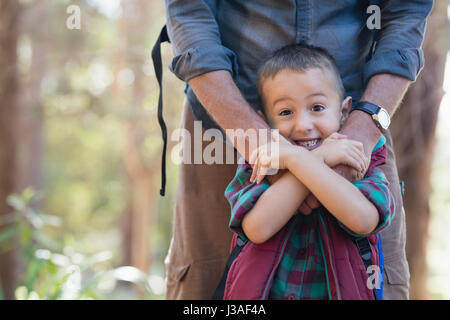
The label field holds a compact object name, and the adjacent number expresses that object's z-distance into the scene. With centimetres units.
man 163
